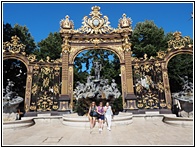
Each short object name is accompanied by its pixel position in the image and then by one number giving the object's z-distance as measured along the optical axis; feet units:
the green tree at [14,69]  45.60
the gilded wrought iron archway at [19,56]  33.92
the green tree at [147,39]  52.46
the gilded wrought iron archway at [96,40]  37.63
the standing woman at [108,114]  19.42
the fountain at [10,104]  26.74
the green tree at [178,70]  48.16
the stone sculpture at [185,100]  26.27
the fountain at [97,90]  26.14
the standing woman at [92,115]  19.24
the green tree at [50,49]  56.03
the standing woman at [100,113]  18.39
